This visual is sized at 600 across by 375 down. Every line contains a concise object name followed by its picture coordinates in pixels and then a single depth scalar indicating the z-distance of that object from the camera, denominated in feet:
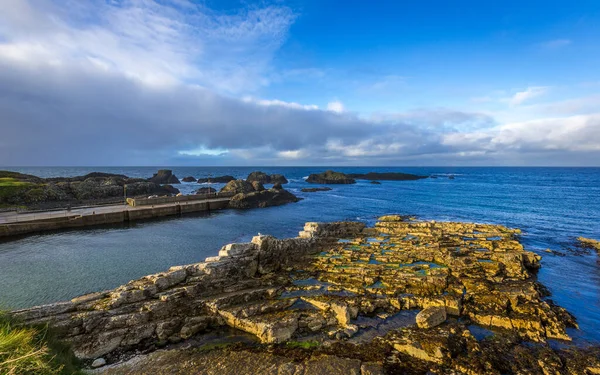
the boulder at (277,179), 428.60
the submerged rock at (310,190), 334.48
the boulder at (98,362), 44.93
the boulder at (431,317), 54.21
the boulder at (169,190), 275.92
